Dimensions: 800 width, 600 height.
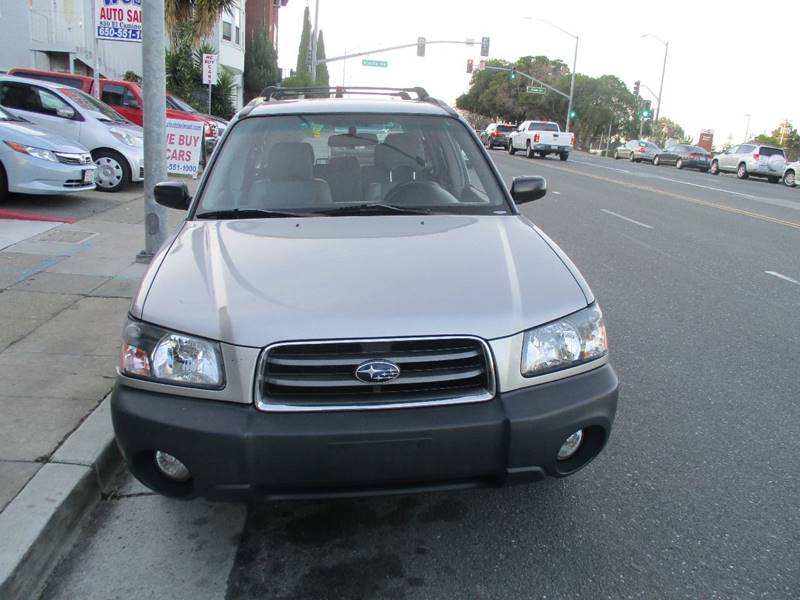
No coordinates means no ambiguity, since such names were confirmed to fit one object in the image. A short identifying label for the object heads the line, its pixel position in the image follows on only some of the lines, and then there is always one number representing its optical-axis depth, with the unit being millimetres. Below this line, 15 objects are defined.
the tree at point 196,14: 18875
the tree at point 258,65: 39812
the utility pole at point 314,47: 40281
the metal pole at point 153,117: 6848
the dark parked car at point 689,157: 38562
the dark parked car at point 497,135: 44688
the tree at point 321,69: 72756
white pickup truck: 33844
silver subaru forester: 2463
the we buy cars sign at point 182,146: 8812
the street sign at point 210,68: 18339
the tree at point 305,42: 77019
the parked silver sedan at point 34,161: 9437
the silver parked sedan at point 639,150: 43775
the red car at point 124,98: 16203
